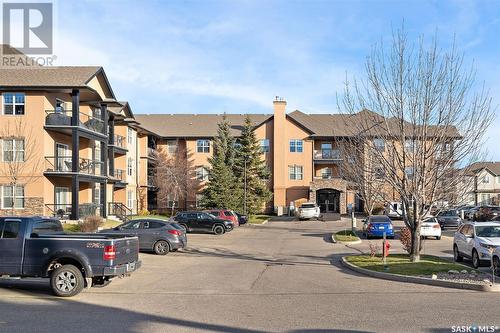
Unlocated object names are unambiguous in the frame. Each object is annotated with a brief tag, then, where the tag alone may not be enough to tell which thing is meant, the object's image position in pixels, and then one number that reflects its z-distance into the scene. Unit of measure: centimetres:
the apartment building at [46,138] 3403
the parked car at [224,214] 3897
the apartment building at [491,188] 8221
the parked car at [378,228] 3130
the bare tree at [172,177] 6028
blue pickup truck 1224
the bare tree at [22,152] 3394
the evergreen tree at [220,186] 5356
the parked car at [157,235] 2305
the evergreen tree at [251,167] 5847
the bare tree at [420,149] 1748
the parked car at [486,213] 4072
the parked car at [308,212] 5469
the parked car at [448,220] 4106
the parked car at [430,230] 3095
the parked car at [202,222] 3600
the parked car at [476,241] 1767
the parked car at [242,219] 4709
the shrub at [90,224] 2896
